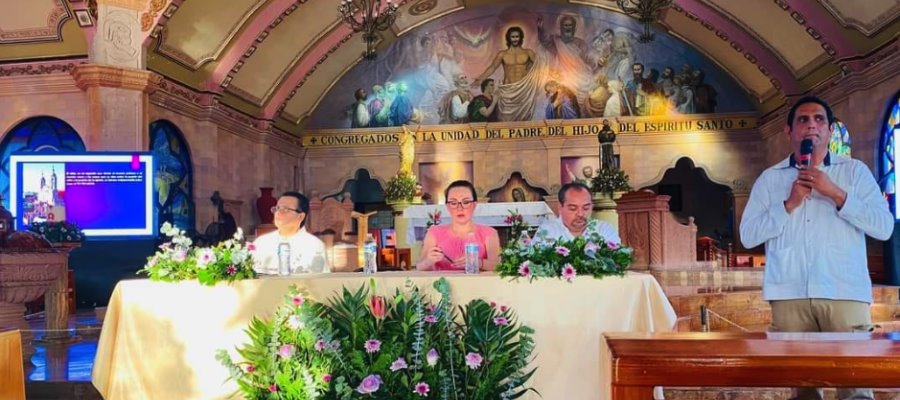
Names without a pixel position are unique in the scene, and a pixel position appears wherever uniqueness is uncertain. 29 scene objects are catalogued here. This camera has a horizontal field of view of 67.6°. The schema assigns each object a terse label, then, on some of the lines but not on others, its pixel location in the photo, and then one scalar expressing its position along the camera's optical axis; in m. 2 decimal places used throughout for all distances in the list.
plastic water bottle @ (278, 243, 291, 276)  3.87
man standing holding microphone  2.69
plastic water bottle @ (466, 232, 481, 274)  3.81
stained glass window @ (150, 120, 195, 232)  12.44
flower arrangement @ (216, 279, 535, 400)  3.18
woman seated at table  4.38
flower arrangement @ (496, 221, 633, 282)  3.40
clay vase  15.91
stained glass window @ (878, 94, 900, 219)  10.91
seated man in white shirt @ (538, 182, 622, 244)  4.43
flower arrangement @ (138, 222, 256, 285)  3.63
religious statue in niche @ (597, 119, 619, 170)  13.83
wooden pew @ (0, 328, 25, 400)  2.28
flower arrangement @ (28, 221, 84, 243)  7.02
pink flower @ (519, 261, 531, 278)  3.40
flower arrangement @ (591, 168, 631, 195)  13.14
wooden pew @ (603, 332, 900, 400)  1.27
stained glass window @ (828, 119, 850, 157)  12.55
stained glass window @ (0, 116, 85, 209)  11.45
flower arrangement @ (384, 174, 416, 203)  15.39
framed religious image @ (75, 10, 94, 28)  10.27
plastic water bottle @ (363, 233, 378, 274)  4.00
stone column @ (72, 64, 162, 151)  10.44
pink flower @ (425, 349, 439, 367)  3.10
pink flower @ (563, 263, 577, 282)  3.36
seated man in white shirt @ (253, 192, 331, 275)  4.57
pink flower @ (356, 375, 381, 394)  3.07
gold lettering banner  18.42
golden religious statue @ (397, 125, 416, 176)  17.50
